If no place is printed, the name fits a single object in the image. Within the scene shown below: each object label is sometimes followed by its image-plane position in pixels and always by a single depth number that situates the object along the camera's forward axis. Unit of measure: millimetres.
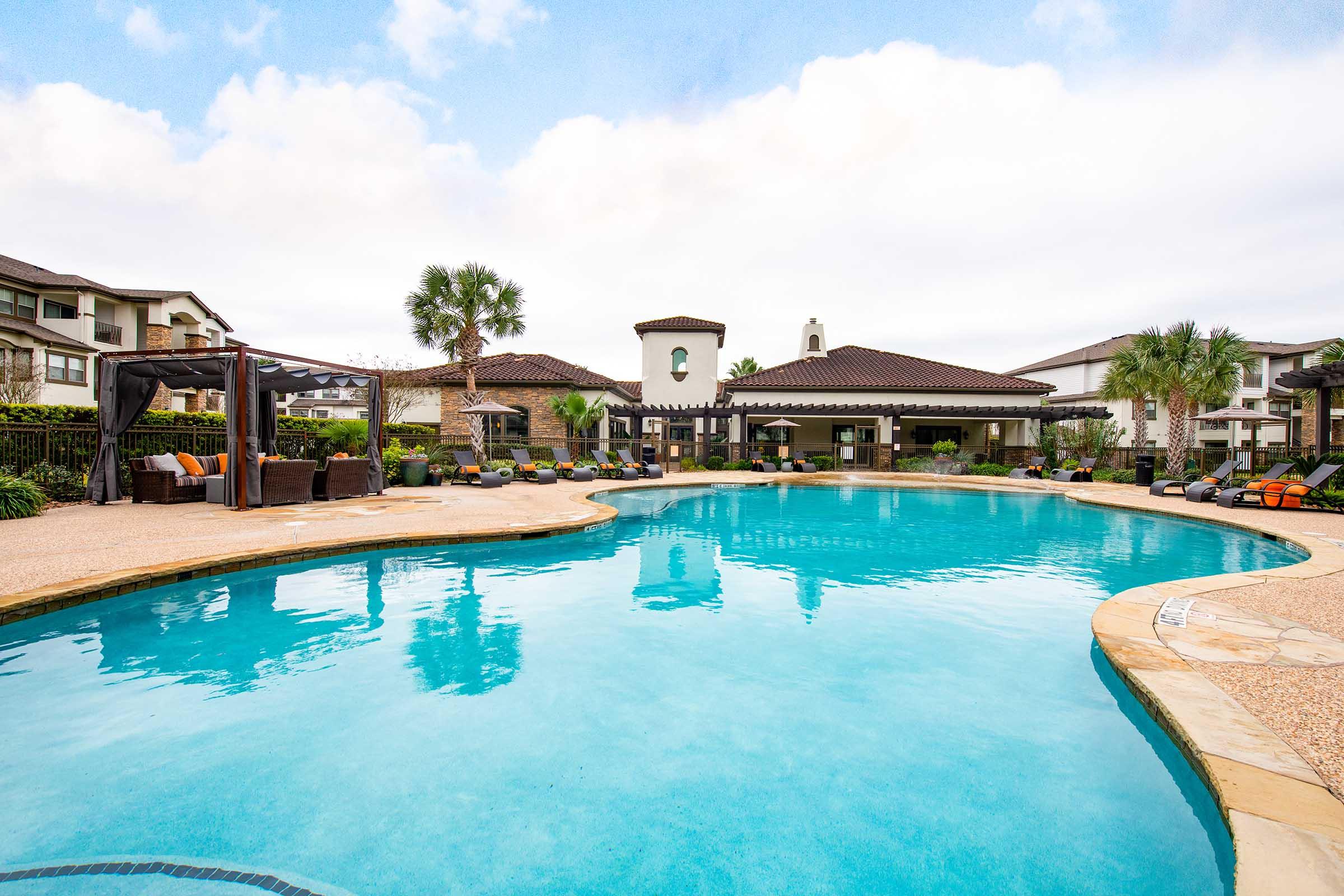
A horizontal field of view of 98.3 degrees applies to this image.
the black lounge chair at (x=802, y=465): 23344
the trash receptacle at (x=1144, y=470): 18250
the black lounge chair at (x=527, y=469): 17766
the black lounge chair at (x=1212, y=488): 13336
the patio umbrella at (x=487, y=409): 17891
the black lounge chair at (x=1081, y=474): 19641
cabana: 10055
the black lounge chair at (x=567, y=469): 18344
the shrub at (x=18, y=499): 8852
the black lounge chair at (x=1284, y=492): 12023
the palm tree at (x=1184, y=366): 19203
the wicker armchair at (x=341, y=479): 11953
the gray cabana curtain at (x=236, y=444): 10047
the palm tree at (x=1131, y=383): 20031
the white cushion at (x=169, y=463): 11109
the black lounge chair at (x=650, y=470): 19484
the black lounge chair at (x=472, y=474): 15977
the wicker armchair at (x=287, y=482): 10633
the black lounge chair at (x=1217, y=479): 14961
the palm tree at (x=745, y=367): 48406
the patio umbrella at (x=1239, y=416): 16750
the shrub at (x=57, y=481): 10500
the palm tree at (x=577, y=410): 23402
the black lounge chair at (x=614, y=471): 18891
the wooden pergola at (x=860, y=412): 23594
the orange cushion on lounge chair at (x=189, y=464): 11688
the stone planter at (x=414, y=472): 15648
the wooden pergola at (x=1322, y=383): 13320
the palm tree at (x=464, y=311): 21531
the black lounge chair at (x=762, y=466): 23297
